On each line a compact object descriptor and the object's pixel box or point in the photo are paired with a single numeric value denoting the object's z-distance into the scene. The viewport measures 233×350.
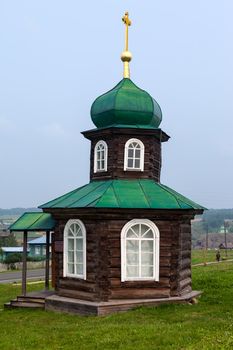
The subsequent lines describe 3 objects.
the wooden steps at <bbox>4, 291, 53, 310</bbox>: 15.89
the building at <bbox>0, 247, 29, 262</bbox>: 60.00
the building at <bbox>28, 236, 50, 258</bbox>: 74.24
